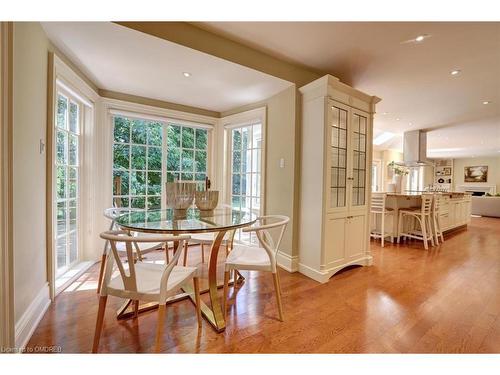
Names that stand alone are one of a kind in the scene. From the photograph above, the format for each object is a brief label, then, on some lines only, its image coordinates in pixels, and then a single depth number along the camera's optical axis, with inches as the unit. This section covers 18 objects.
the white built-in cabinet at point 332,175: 98.2
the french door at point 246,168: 135.1
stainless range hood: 227.5
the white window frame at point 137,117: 118.1
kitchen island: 165.9
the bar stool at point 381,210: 156.2
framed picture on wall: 395.4
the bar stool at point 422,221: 153.8
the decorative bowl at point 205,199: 83.4
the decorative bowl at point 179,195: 79.9
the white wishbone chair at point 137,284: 49.3
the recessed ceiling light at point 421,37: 81.7
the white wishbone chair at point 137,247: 76.9
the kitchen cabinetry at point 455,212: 189.6
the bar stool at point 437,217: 163.8
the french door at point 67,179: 90.6
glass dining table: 59.9
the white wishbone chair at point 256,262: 67.2
